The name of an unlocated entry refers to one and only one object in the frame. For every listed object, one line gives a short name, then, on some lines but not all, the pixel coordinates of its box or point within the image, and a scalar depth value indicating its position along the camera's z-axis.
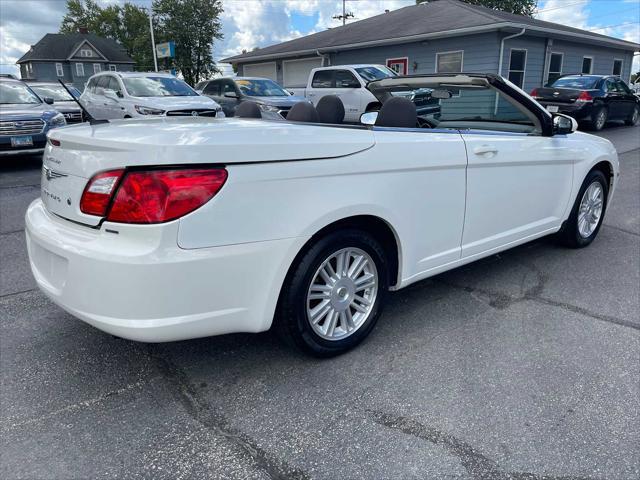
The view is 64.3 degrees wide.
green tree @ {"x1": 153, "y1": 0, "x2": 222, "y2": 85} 45.47
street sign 29.66
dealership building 17.20
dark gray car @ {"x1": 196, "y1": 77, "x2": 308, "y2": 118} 13.29
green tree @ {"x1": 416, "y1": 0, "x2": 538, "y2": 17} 40.75
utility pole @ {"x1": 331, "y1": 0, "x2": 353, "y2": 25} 44.75
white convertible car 2.19
